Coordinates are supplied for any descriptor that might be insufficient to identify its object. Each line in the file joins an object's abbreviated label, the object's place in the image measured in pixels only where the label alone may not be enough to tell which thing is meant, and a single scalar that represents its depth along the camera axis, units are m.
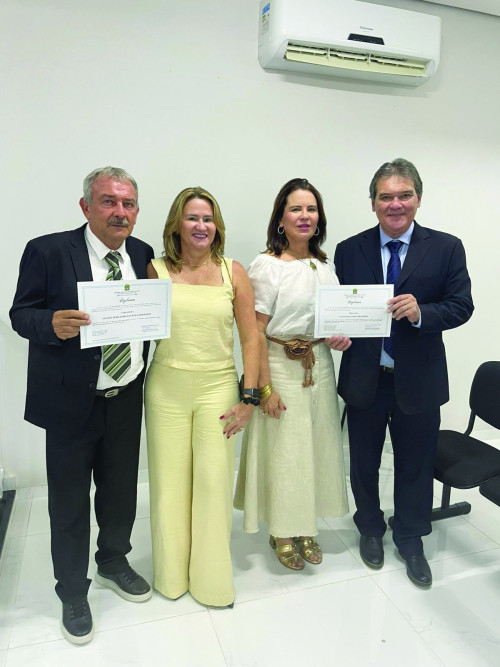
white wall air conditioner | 2.58
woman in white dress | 2.08
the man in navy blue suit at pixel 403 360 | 2.05
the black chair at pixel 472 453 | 2.25
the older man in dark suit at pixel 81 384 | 1.66
